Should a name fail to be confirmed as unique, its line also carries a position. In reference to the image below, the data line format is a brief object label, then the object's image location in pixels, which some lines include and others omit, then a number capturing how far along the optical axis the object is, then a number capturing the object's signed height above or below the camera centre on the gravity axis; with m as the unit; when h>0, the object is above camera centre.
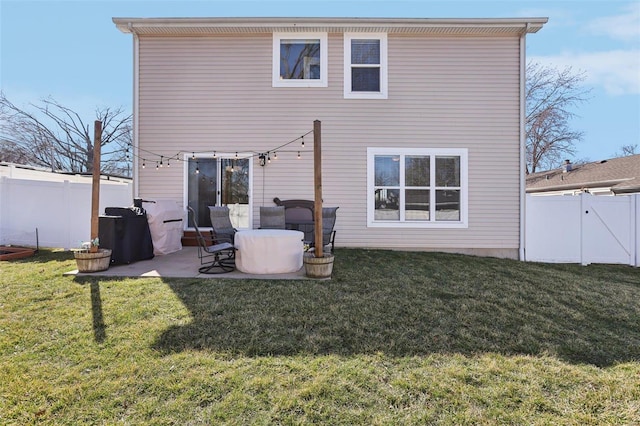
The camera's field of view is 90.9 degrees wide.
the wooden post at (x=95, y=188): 4.97 +0.40
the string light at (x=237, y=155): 7.38 +1.37
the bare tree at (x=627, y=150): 23.68 +4.92
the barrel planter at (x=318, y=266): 4.68 -0.79
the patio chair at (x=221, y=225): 6.00 -0.23
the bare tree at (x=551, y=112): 16.09 +5.48
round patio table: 4.97 -0.61
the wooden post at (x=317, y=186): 4.64 +0.40
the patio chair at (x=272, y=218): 6.42 -0.09
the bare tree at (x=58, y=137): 17.88 +4.72
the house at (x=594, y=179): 10.83 +1.44
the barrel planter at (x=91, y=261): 4.85 -0.74
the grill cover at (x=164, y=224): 6.36 -0.22
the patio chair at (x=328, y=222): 6.46 -0.17
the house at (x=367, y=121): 7.33 +2.17
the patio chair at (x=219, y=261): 4.98 -0.86
